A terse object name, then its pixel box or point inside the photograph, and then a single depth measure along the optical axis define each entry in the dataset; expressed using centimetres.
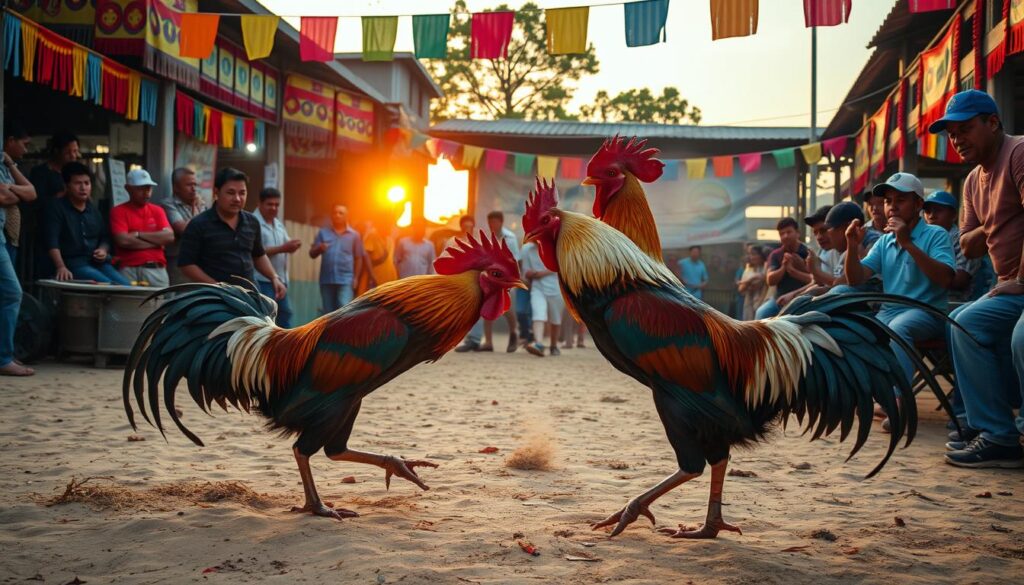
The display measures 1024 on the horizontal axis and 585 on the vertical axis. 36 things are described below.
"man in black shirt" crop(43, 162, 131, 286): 814
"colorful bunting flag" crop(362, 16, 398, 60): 1070
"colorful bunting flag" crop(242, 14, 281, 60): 1060
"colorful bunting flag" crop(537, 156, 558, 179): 1812
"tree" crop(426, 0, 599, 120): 3894
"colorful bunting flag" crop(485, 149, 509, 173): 1838
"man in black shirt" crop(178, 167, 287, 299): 657
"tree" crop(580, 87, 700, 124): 4209
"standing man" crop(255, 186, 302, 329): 910
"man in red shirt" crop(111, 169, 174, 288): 851
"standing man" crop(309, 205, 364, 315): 1152
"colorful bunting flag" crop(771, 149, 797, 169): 1800
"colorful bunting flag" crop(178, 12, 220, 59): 1005
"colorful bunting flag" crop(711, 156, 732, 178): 1833
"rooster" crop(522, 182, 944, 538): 324
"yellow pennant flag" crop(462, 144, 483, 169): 1820
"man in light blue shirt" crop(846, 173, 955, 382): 538
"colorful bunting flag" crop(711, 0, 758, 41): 887
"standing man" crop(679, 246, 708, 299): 1725
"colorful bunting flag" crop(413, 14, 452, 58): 1064
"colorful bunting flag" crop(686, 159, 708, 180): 1833
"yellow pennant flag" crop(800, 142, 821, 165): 1723
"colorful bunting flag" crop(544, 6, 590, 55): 1000
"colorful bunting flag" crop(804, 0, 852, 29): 870
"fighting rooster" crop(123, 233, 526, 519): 349
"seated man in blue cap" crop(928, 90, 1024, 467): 462
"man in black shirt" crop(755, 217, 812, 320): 816
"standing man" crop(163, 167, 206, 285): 894
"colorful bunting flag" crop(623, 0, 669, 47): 941
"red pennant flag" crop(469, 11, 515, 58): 1059
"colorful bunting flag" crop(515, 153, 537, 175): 1836
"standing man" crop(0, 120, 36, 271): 745
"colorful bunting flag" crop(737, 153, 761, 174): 1827
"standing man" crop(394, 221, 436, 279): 1241
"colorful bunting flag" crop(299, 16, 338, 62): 1087
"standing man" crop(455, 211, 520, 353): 1235
